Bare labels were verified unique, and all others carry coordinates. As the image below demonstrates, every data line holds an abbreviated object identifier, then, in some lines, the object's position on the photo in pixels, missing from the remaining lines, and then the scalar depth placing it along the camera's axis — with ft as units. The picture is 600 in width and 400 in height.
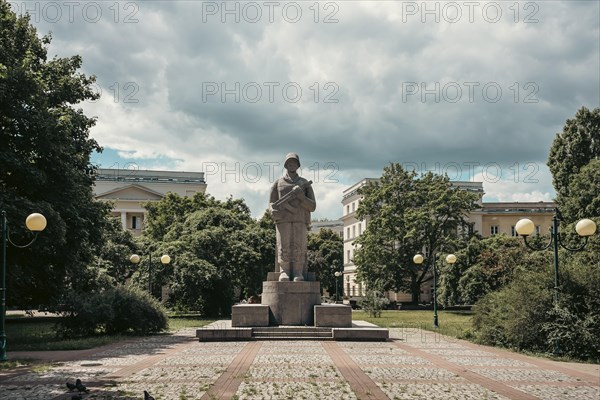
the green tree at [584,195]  113.91
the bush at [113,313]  67.15
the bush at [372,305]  119.96
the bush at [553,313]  51.06
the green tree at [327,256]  258.10
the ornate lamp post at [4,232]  48.19
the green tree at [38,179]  59.98
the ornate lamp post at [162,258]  88.01
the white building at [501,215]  238.89
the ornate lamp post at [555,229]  49.34
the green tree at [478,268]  131.64
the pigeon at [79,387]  29.48
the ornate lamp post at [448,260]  82.33
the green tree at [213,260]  114.83
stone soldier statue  68.18
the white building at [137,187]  261.03
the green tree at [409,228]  175.11
